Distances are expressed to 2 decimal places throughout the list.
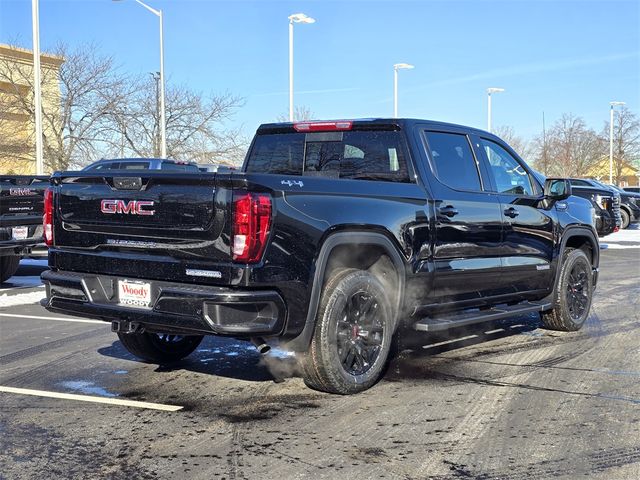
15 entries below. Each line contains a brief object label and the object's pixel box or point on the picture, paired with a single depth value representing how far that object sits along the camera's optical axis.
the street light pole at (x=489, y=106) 41.91
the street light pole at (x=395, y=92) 34.44
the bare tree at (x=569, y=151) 46.81
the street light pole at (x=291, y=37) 25.76
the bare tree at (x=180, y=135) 31.55
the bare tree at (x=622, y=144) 52.56
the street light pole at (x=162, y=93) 26.32
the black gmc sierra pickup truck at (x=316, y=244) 4.32
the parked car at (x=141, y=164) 14.28
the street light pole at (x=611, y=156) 46.81
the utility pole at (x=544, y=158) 43.38
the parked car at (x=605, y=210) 17.20
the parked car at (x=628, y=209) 24.69
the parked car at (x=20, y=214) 9.83
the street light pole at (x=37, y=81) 19.28
